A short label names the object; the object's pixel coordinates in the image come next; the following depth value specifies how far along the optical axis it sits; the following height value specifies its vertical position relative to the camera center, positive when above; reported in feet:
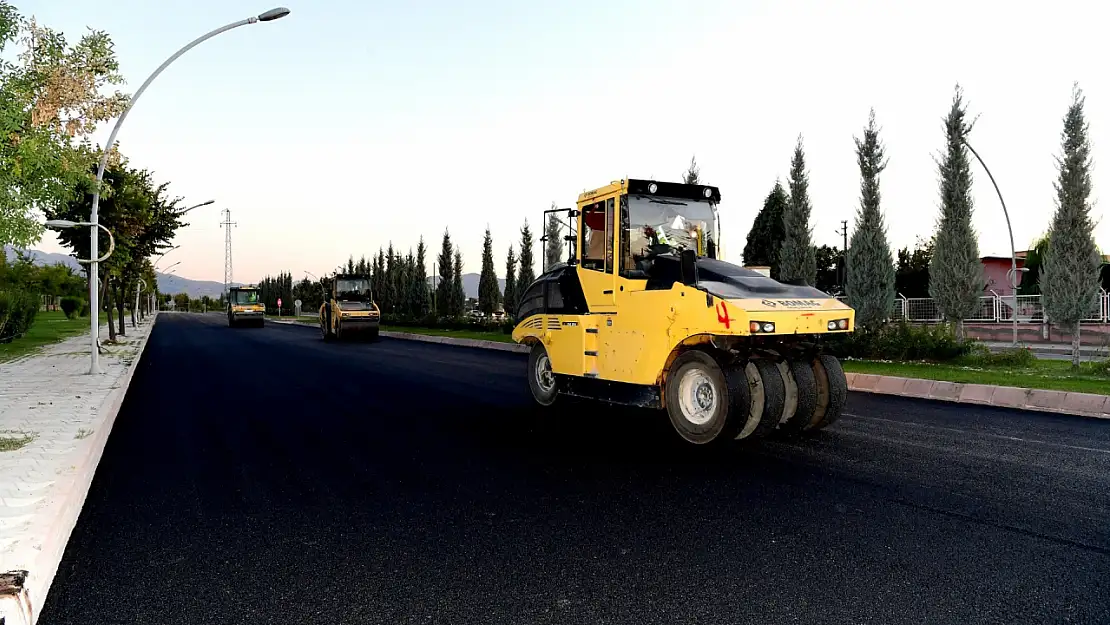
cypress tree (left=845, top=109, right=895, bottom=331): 64.85 +5.02
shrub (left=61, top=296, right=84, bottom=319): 186.39 +0.10
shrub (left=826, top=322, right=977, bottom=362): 54.44 -2.59
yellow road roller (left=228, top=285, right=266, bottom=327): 160.86 -0.10
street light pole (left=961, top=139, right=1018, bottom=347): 78.93 +7.54
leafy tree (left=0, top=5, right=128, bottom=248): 26.66 +8.92
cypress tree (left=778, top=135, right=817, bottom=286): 69.92 +7.93
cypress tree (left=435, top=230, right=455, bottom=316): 159.25 +7.12
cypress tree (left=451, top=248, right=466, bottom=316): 151.64 +3.98
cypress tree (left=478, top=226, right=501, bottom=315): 164.86 +5.70
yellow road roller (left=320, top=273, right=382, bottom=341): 99.04 -0.38
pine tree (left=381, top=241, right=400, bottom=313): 191.24 +6.22
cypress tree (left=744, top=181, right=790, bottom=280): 125.59 +14.32
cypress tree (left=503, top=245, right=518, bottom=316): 149.31 +4.90
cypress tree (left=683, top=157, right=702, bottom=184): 88.10 +16.91
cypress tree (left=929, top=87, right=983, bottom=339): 62.34 +6.09
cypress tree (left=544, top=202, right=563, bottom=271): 115.75 +10.58
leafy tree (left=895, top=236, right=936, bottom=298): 147.13 +7.04
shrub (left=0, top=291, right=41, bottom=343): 76.33 -0.86
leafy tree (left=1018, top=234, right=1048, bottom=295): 135.74 +8.01
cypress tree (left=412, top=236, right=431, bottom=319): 165.17 +3.66
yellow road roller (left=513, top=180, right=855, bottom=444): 23.29 -0.52
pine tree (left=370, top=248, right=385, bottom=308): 201.05 +8.86
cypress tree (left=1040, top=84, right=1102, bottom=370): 55.06 +5.96
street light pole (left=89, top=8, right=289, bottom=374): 42.96 +11.78
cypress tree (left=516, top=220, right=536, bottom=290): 143.43 +9.91
